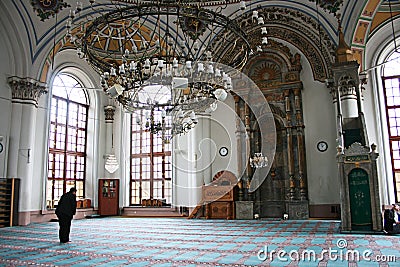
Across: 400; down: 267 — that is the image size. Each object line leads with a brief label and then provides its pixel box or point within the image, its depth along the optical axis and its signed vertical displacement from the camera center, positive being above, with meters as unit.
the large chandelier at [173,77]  5.06 +1.82
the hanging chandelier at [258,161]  9.84 +0.82
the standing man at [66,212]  5.45 -0.27
